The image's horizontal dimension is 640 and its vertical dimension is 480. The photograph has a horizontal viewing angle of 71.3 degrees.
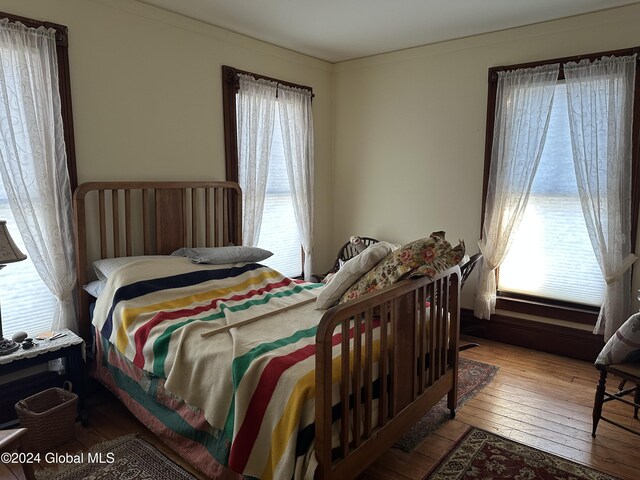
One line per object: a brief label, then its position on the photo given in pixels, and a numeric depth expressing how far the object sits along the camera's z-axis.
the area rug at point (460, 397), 2.40
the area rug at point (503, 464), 2.10
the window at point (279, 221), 4.07
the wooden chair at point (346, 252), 4.38
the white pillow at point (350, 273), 2.38
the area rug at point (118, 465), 2.09
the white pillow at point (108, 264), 2.70
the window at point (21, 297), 2.53
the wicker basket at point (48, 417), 2.22
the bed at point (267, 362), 1.66
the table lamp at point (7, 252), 2.17
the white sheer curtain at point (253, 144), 3.71
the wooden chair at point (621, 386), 2.21
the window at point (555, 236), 3.39
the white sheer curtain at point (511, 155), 3.44
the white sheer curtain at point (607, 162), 3.13
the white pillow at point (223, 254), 3.05
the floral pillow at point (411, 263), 2.17
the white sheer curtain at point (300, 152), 4.08
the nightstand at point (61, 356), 2.21
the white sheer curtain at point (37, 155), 2.44
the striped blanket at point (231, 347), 1.68
